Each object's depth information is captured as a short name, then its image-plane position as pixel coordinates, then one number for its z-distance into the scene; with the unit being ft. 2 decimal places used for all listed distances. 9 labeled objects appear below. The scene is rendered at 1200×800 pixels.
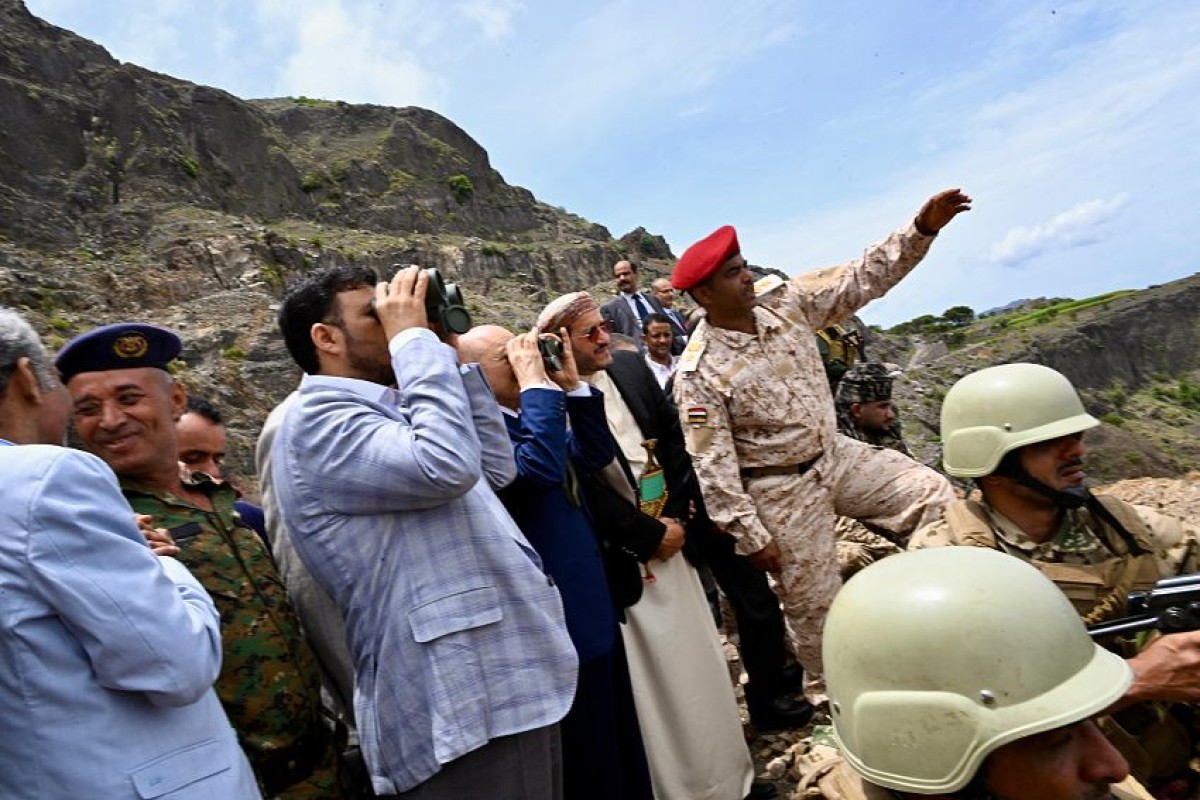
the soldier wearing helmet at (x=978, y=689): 4.10
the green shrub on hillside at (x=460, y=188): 165.58
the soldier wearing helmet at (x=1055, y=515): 6.50
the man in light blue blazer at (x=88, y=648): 3.97
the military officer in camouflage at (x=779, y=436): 10.93
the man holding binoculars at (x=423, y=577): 5.73
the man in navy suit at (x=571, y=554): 7.71
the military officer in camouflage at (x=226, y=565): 5.87
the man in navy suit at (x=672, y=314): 22.36
